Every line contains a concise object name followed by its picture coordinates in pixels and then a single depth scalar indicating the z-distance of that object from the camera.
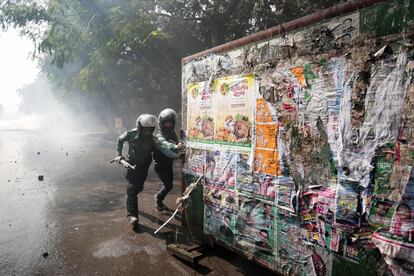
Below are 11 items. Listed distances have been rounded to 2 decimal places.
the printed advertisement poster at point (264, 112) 2.92
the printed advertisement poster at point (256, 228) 3.03
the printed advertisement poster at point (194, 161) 3.95
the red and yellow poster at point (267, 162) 2.90
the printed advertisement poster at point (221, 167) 3.43
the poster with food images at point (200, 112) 3.78
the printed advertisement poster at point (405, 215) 1.96
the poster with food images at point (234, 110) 3.19
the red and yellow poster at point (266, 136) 2.91
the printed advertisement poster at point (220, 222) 3.54
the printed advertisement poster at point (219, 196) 3.49
